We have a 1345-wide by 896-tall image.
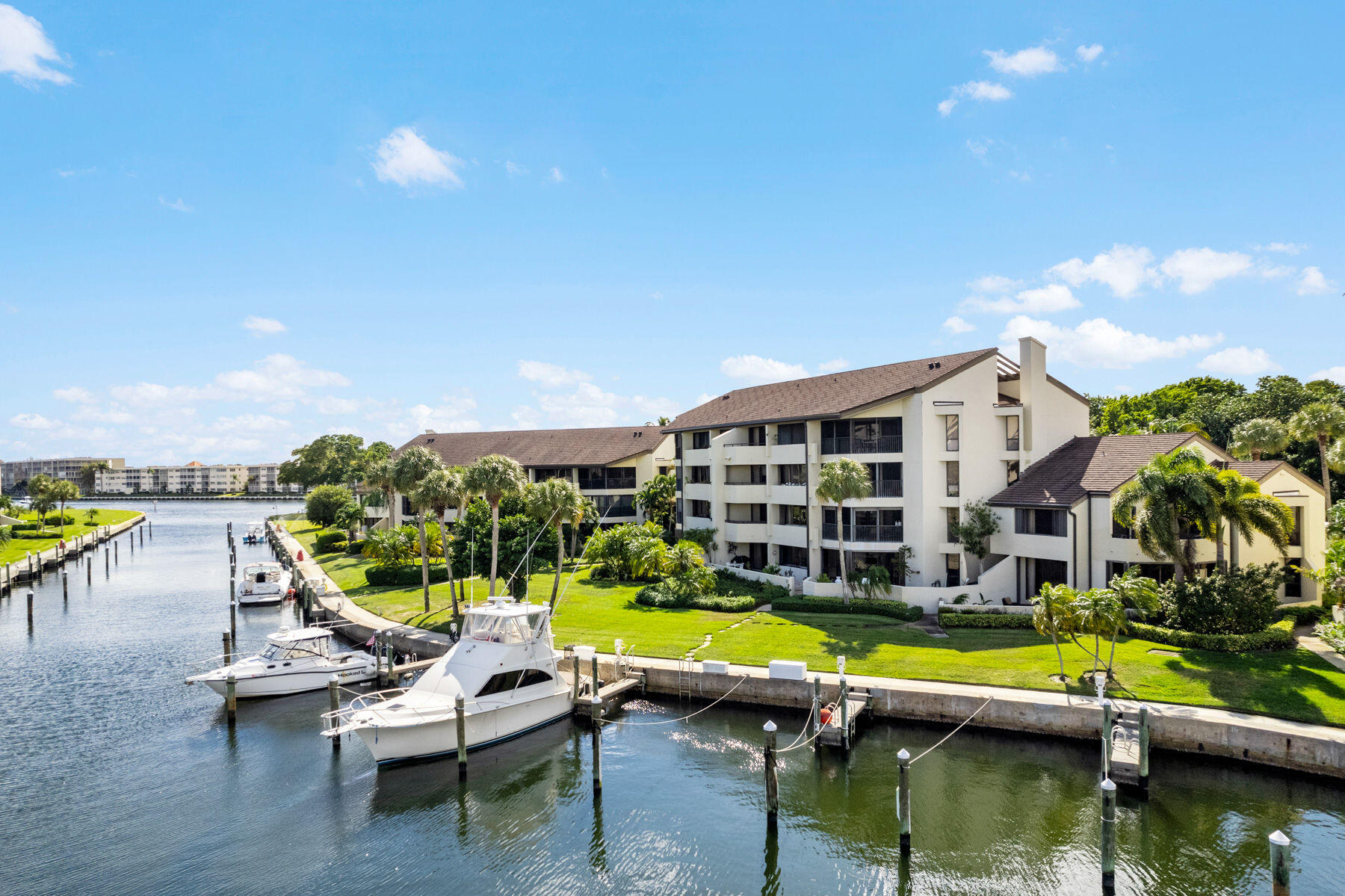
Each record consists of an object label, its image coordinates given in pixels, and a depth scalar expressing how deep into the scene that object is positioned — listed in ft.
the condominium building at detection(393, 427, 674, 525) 240.32
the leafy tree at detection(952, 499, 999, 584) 138.41
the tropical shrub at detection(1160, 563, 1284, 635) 102.01
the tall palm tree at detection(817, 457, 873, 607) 134.41
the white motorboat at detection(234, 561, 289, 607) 190.70
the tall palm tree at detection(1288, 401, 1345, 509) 149.79
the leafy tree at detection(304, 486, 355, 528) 335.06
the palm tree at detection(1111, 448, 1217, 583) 102.78
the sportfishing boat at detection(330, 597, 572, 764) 83.25
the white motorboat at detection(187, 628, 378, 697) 108.27
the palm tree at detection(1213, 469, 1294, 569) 103.65
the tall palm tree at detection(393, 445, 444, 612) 137.59
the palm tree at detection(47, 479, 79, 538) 328.70
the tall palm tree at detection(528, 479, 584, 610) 132.26
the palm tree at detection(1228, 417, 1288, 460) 169.48
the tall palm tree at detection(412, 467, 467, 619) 135.64
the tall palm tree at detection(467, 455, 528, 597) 128.67
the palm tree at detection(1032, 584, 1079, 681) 90.12
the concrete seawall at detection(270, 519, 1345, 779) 75.10
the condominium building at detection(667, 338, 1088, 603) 141.49
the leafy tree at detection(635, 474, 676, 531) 218.18
